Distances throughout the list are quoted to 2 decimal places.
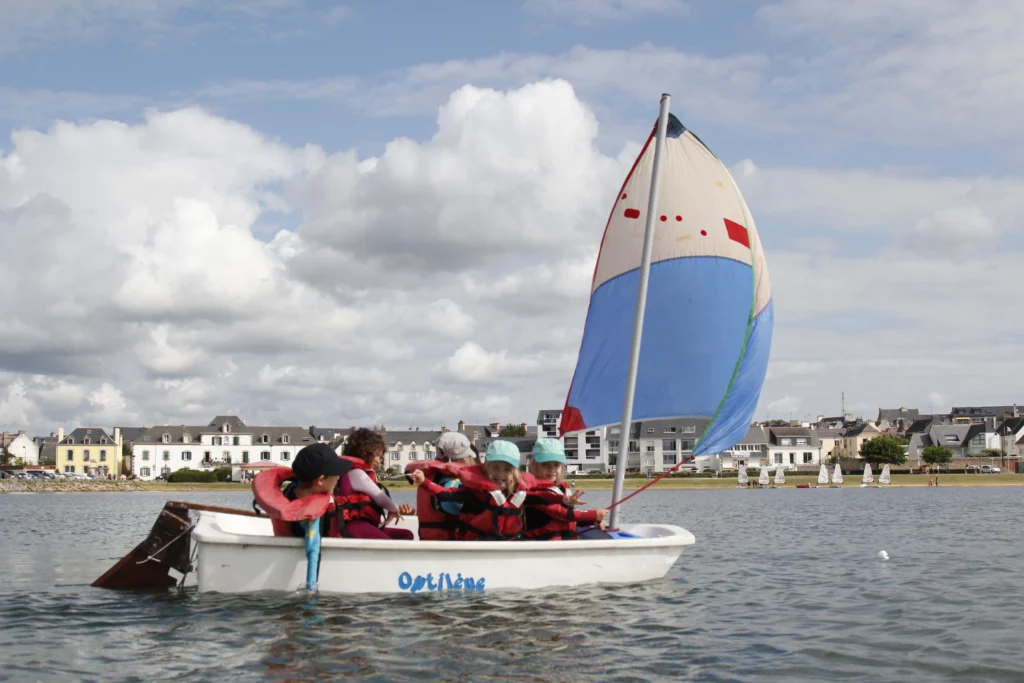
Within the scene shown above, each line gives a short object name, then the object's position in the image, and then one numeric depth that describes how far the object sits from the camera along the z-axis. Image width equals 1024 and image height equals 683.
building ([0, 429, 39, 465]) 118.84
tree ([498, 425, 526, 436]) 123.50
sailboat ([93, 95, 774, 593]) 13.34
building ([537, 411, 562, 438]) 116.38
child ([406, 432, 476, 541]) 11.47
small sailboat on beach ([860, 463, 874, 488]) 75.44
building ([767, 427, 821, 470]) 113.09
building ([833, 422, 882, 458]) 121.62
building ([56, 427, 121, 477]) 108.00
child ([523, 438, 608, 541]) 11.74
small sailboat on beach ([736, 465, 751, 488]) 79.51
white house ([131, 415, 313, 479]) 108.44
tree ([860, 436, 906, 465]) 97.56
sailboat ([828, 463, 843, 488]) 79.25
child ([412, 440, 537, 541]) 11.04
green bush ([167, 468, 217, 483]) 90.07
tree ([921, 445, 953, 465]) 96.12
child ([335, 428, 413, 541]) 11.02
